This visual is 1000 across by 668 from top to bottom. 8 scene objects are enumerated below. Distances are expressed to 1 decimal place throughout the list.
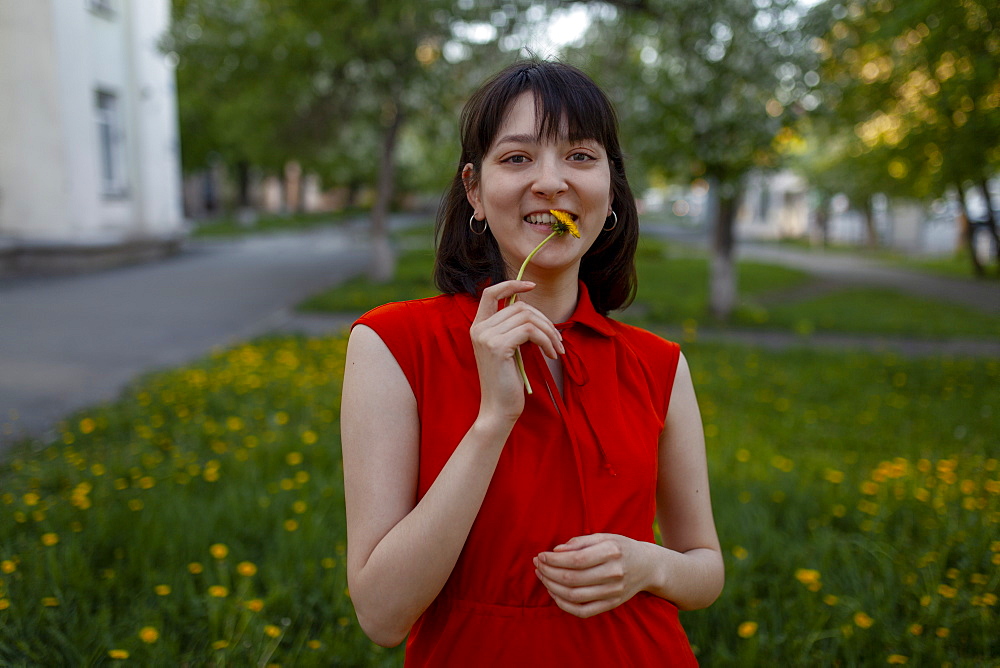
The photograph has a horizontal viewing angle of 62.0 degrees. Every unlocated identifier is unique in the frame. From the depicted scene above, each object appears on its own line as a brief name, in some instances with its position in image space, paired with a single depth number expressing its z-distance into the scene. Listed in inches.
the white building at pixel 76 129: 590.6
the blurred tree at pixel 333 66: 451.8
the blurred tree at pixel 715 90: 363.9
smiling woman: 57.1
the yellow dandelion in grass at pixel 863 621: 118.2
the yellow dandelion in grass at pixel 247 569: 125.3
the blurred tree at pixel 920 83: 233.5
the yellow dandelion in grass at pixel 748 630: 118.0
